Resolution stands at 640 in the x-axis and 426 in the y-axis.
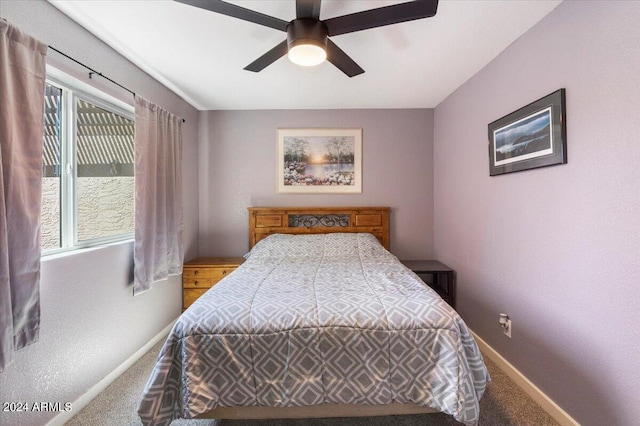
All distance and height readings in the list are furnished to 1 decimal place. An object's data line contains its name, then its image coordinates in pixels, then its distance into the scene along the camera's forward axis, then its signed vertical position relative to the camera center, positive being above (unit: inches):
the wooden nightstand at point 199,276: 115.1 -27.9
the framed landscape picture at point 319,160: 130.7 +26.7
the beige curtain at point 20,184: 47.4 +6.1
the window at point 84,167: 66.1 +13.9
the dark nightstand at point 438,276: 109.8 -29.3
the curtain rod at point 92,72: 60.9 +39.3
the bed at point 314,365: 49.7 -29.9
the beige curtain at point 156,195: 85.4 +7.0
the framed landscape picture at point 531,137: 61.0 +20.2
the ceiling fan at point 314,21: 50.8 +40.2
